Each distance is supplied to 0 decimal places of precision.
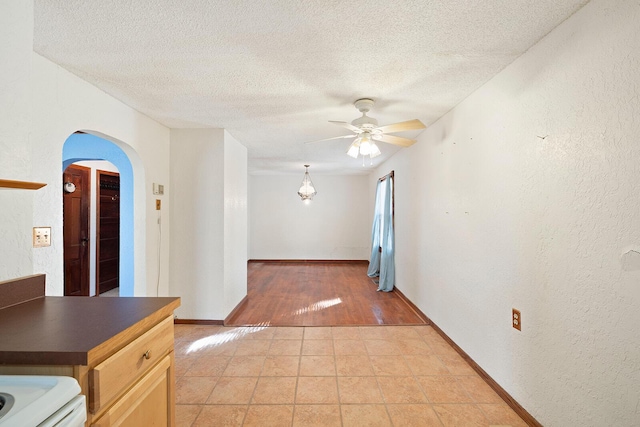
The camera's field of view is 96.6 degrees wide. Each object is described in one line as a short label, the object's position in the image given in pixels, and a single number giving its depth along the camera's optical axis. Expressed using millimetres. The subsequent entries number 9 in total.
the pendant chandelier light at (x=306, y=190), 6674
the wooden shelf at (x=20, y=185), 1029
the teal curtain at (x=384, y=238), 4867
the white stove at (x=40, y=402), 639
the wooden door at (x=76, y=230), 3998
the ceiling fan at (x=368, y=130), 2295
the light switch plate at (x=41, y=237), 1714
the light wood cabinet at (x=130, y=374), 866
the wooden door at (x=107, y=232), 4479
